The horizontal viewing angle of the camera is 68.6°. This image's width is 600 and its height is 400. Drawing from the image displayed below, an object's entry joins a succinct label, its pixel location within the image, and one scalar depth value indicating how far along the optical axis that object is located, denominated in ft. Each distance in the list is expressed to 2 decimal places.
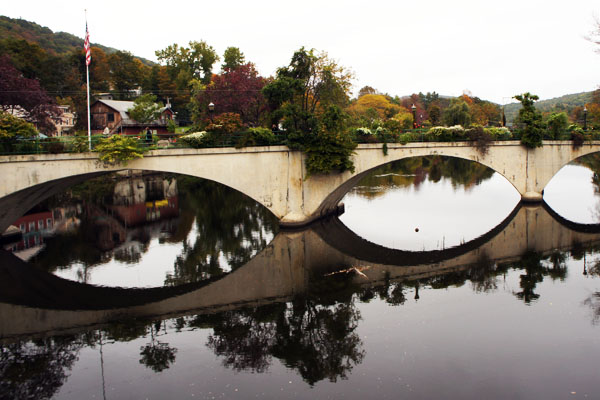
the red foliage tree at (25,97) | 129.70
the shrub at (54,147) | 76.93
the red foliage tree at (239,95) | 150.82
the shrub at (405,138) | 95.55
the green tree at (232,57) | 226.17
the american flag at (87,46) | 83.25
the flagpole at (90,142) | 79.13
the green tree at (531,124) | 108.06
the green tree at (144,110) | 188.65
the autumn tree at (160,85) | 244.63
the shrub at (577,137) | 114.73
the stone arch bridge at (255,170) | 76.64
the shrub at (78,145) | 78.87
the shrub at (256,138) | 86.12
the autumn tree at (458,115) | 229.29
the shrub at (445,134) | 100.07
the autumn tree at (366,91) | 429.05
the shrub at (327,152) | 87.43
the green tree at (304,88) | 88.89
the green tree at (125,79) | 257.34
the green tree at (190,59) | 255.09
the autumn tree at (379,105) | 298.76
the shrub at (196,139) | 83.10
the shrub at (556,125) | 111.55
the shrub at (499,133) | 105.76
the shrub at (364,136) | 93.77
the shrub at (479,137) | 102.68
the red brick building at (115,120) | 195.11
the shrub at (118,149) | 77.36
